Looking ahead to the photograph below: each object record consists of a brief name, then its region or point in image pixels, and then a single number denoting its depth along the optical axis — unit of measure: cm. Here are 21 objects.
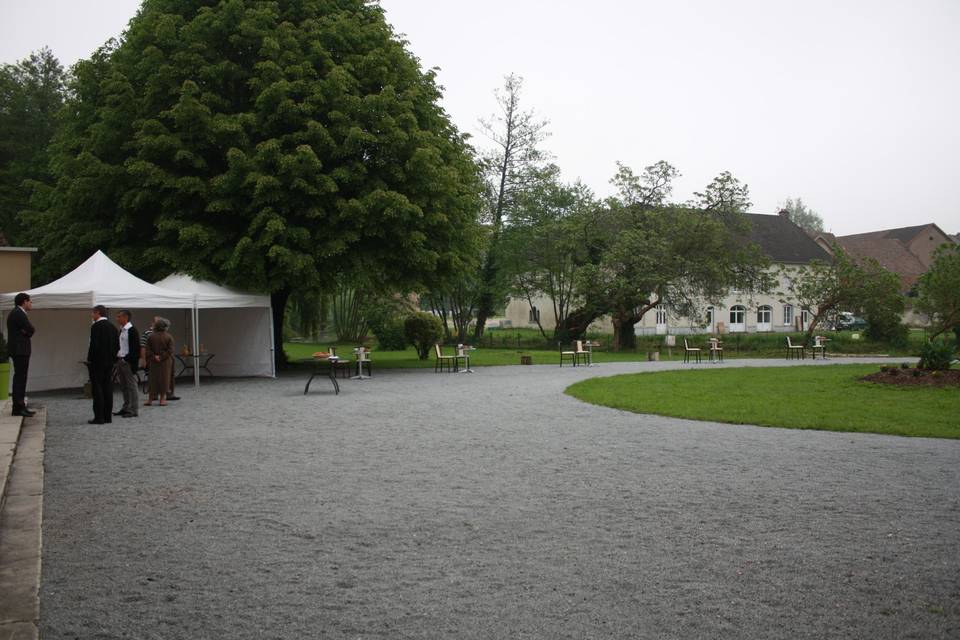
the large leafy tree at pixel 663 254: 3609
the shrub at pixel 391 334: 3869
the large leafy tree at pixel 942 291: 2936
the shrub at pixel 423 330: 3155
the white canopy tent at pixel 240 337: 2292
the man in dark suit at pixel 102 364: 1255
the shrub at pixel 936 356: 1783
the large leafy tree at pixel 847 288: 3656
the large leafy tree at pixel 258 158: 2153
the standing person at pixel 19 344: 1254
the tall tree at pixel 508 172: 4409
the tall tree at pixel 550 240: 3928
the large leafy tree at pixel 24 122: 3525
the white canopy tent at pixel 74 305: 1688
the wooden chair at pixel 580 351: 2818
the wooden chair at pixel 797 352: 3297
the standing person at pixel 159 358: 1488
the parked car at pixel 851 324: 4117
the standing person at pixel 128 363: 1351
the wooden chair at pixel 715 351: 3143
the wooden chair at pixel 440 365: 2477
